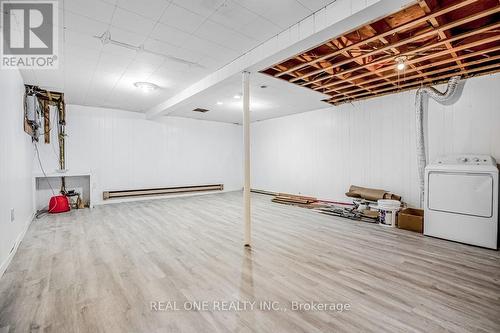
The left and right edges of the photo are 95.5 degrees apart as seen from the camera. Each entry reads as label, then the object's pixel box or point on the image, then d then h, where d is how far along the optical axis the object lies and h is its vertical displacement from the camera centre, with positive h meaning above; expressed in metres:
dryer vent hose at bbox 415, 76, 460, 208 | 4.76 +0.65
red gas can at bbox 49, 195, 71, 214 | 5.49 -1.02
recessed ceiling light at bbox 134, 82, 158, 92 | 4.71 +1.64
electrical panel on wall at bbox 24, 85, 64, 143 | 4.38 +1.18
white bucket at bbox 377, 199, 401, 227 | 4.36 -0.90
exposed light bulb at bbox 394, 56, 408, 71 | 3.56 +1.64
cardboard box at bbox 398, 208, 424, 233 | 3.99 -1.00
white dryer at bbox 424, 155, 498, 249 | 3.28 -0.56
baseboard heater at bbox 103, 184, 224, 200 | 6.76 -0.92
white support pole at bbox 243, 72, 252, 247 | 3.39 +0.06
